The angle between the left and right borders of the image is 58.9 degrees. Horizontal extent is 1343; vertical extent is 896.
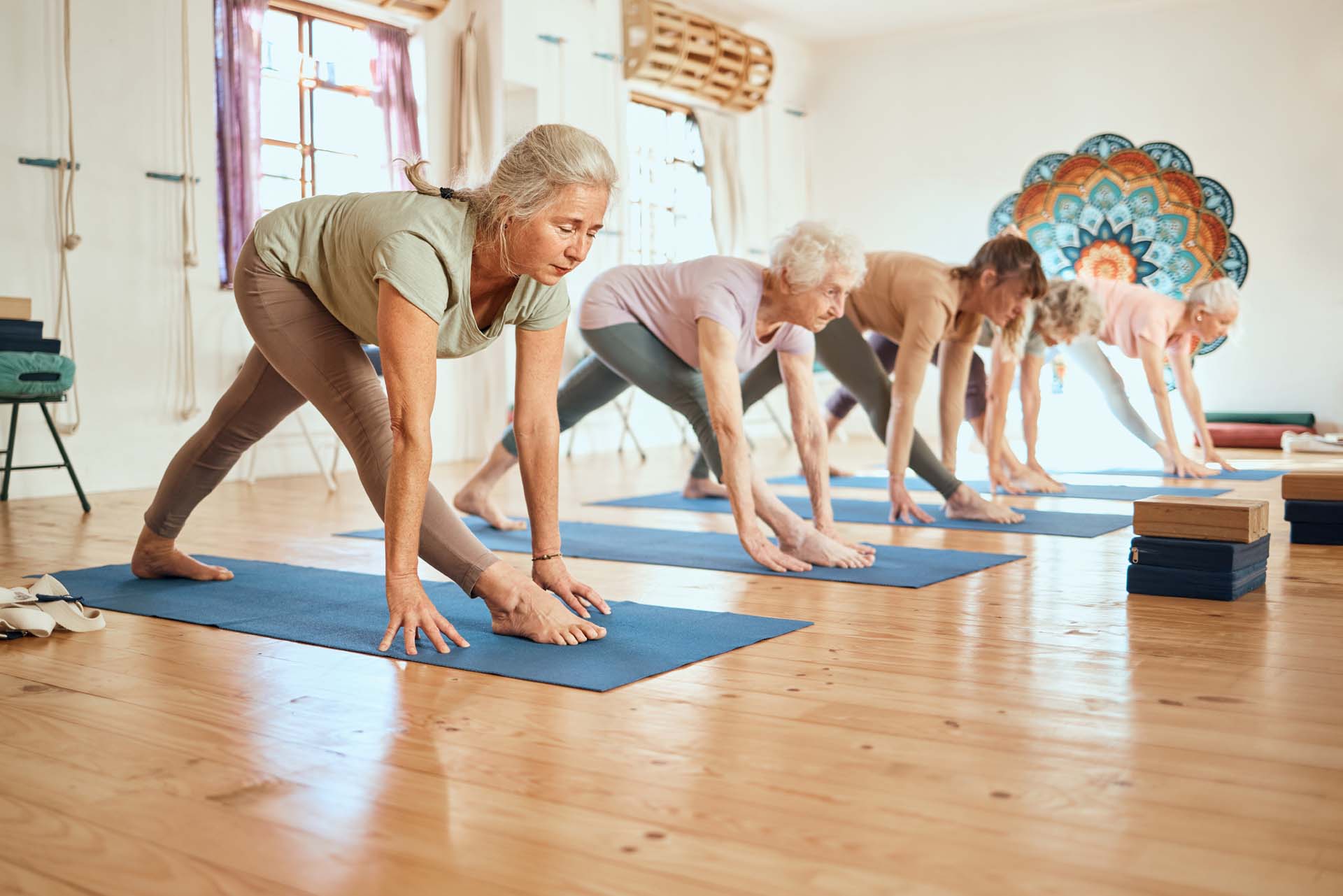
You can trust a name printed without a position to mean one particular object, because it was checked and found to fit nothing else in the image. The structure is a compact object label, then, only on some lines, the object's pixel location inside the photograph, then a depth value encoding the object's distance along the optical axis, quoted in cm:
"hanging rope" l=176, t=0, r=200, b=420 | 544
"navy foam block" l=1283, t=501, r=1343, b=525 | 336
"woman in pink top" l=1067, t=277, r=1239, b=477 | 537
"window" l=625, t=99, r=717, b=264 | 825
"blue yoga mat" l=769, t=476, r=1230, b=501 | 468
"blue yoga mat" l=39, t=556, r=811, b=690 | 200
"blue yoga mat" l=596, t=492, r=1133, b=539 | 373
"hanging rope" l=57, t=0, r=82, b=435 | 498
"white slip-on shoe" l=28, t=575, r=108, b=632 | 229
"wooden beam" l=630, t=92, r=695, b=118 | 830
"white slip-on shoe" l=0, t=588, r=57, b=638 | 224
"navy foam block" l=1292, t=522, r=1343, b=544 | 337
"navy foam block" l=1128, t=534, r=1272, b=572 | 254
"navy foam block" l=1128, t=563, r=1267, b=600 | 255
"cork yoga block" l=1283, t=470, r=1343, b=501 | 336
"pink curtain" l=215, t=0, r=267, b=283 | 561
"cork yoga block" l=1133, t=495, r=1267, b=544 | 255
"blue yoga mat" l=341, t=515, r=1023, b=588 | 291
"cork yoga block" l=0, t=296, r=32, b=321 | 428
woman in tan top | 374
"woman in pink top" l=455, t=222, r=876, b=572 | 290
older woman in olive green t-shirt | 198
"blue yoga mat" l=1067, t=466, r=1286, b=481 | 545
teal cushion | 414
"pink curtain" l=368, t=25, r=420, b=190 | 644
